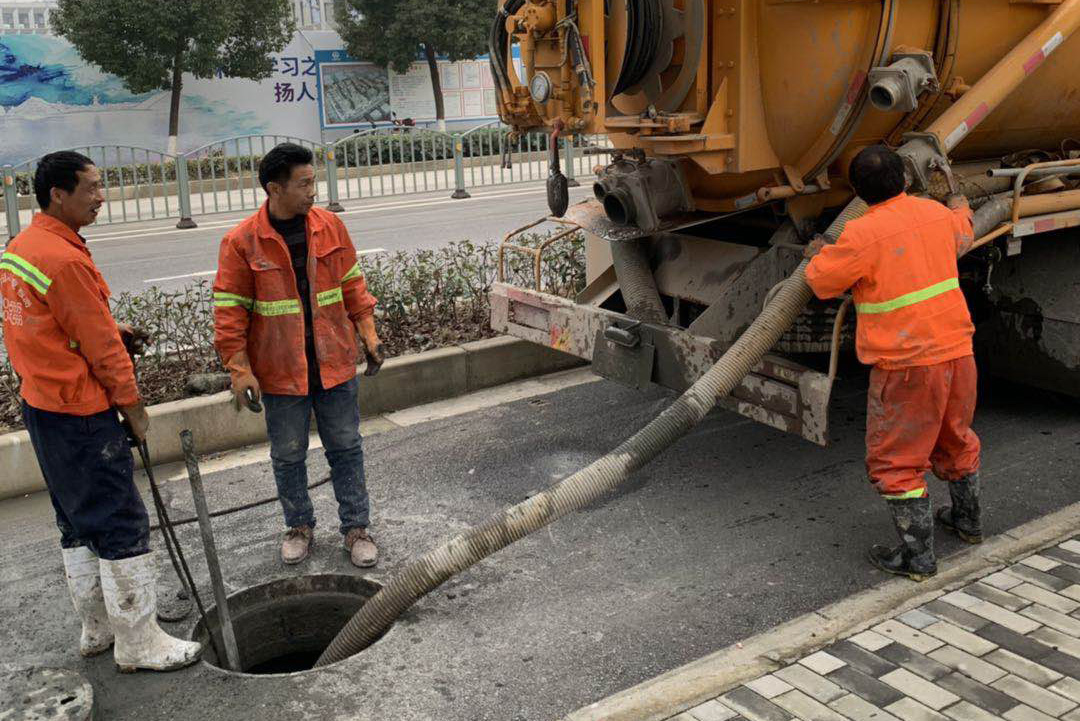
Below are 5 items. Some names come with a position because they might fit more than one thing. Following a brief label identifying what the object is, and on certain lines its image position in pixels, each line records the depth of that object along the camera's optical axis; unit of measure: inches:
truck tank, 168.6
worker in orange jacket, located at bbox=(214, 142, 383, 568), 156.6
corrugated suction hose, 138.7
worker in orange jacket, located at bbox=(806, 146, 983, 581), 147.8
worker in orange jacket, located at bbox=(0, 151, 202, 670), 127.2
